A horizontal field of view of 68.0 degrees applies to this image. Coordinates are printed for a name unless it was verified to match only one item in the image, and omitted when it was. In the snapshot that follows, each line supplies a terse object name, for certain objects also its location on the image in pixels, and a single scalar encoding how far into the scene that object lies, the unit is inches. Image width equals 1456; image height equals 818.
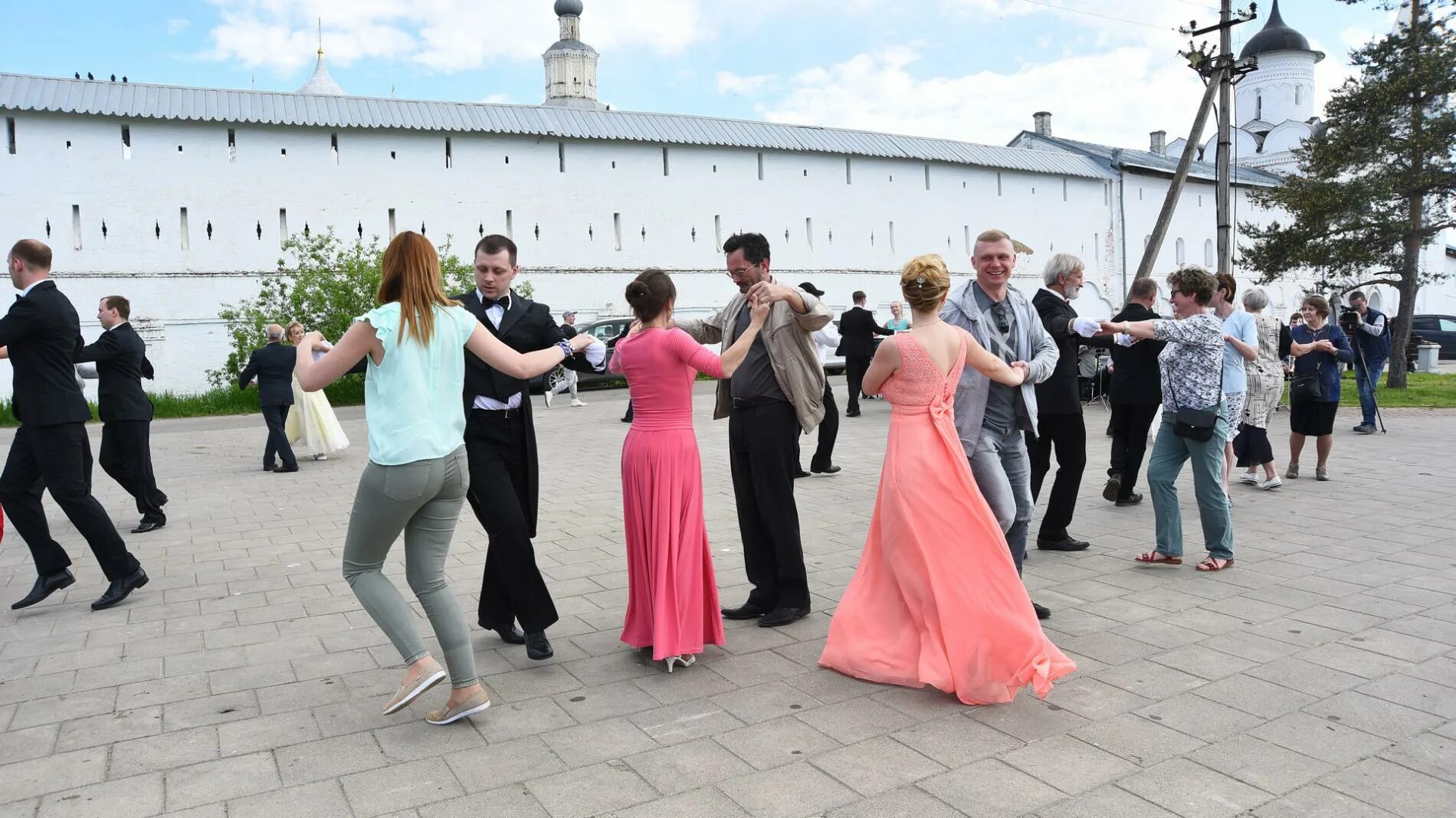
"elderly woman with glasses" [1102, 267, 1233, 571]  233.5
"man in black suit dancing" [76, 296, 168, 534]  294.4
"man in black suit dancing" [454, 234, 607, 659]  172.7
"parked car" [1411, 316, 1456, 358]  1323.8
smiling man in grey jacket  188.5
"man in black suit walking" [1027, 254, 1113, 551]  254.1
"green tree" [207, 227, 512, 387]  944.3
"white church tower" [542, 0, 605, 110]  2150.6
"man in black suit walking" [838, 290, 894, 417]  587.5
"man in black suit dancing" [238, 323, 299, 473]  454.3
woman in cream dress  482.0
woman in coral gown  154.0
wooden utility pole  633.0
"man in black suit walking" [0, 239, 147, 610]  211.0
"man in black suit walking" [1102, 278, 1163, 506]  305.6
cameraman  502.0
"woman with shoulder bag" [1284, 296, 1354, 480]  359.3
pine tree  838.5
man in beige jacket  195.9
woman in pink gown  168.9
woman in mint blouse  141.3
